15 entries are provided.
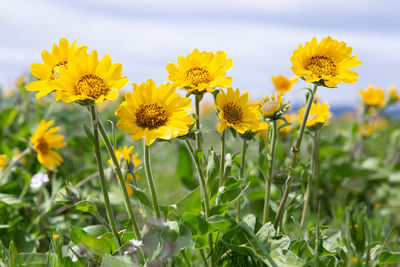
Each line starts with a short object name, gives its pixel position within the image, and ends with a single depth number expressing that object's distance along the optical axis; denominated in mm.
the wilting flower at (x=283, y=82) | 2151
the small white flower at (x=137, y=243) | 1554
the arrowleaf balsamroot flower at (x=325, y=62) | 1610
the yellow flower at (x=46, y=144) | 1909
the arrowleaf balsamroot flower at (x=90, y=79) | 1534
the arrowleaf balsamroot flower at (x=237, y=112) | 1605
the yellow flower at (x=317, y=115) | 1758
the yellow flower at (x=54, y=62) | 1566
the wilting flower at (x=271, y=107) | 1633
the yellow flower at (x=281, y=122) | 1714
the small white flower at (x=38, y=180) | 1835
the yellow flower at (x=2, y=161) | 1858
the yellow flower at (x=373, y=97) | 2632
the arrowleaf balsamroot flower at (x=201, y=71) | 1594
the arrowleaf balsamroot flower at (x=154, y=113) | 1545
